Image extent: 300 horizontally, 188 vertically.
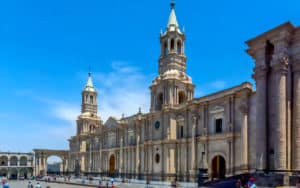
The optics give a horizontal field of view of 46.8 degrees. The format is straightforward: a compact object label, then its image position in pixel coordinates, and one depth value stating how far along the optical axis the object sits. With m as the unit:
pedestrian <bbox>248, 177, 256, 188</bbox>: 11.63
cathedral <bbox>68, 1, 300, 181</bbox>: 17.64
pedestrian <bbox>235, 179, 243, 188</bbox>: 15.21
